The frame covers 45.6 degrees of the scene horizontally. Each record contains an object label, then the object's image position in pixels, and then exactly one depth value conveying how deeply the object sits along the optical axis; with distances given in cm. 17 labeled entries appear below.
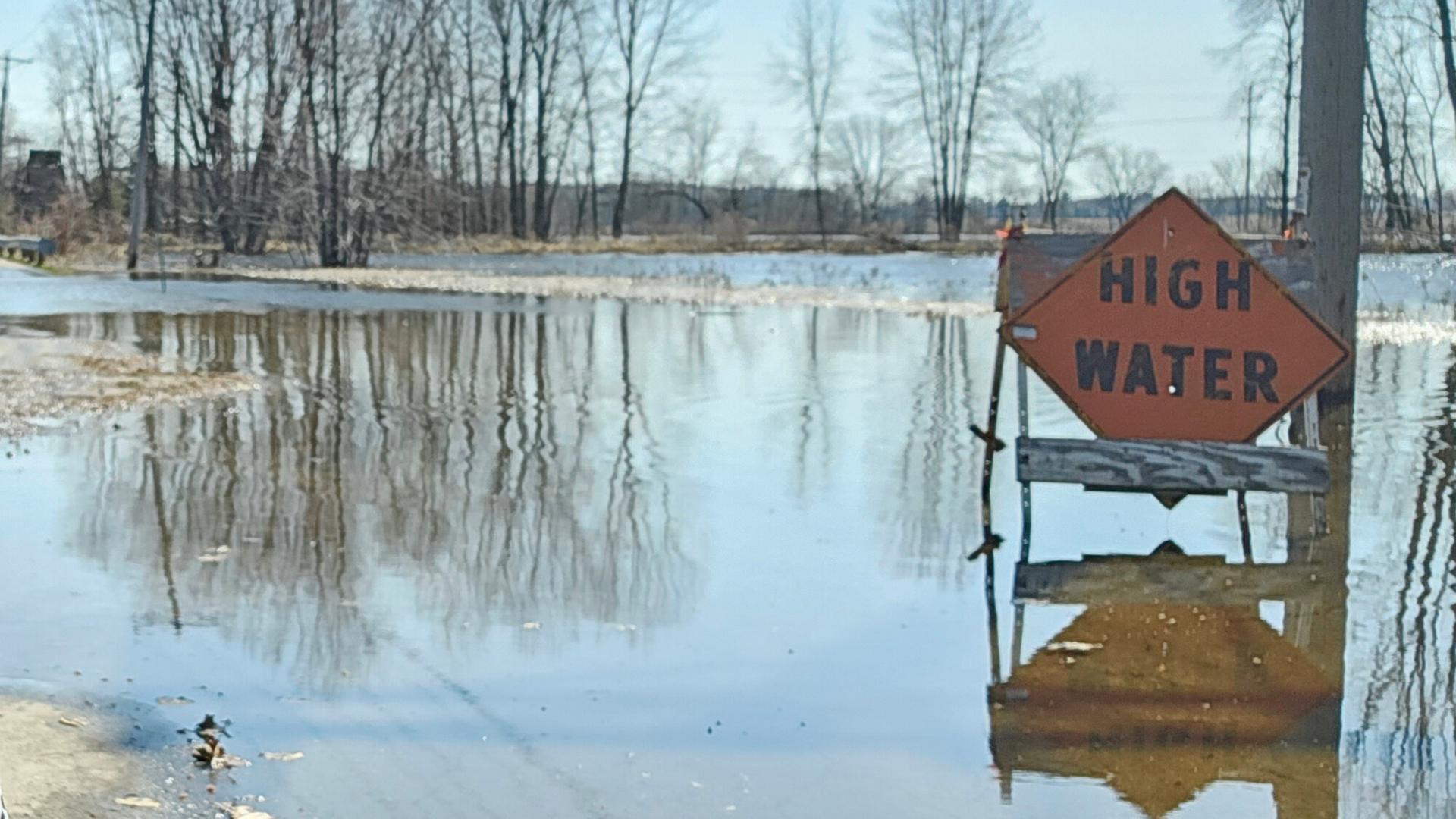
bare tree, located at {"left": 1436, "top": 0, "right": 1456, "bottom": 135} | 2980
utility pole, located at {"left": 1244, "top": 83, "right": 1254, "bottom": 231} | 5803
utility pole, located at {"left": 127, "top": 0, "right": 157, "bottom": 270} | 4147
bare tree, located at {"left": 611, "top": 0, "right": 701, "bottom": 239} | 7125
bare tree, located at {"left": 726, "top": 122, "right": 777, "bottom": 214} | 8888
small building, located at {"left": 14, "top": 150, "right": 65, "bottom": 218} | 8156
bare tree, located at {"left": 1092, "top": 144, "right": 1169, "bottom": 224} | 8006
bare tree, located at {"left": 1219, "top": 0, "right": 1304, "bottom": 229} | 4881
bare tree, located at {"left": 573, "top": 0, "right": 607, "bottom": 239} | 7056
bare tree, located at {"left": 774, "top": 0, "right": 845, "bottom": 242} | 7650
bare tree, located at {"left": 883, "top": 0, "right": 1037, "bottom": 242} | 7150
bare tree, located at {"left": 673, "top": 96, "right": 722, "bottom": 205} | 8350
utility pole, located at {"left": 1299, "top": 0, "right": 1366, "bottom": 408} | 1159
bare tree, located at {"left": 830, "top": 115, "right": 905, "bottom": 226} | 8175
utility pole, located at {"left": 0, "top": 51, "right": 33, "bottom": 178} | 7600
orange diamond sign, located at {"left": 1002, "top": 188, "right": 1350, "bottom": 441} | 908
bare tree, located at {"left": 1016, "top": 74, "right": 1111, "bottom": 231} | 7900
